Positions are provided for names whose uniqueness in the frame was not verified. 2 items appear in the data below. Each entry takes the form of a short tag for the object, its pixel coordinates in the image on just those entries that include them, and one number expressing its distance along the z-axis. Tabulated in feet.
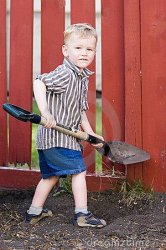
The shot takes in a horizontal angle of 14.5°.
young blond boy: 13.01
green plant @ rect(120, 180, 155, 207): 14.38
